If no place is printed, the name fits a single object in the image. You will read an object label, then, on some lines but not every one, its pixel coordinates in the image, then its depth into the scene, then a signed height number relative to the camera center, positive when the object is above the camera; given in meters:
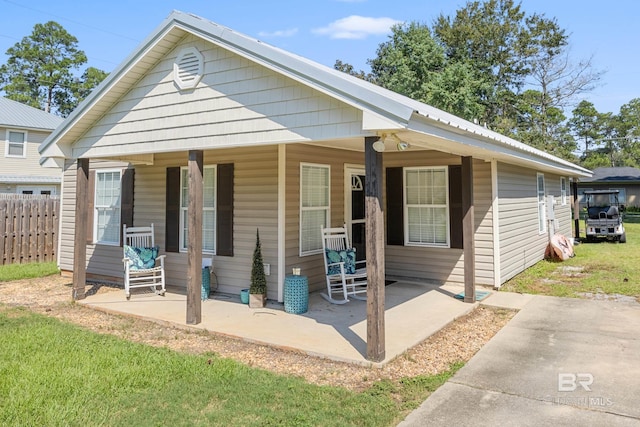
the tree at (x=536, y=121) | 27.27 +7.32
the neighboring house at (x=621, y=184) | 28.37 +2.88
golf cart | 14.49 +0.10
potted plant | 6.04 -0.85
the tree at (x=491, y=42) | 26.42 +12.08
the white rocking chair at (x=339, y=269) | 6.29 -0.69
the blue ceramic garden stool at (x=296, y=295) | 5.71 -0.97
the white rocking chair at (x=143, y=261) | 6.79 -0.57
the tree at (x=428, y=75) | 23.39 +9.15
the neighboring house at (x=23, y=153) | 16.48 +3.14
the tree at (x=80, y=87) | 35.78 +12.32
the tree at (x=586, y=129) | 51.62 +12.25
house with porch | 4.23 +0.89
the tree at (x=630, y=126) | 50.41 +12.39
